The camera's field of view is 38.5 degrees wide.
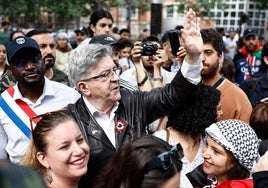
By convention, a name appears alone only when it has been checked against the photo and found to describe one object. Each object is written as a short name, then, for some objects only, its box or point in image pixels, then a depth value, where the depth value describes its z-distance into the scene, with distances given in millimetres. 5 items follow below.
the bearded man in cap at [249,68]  5657
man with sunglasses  2406
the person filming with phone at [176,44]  2525
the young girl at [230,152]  2033
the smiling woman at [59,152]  1816
